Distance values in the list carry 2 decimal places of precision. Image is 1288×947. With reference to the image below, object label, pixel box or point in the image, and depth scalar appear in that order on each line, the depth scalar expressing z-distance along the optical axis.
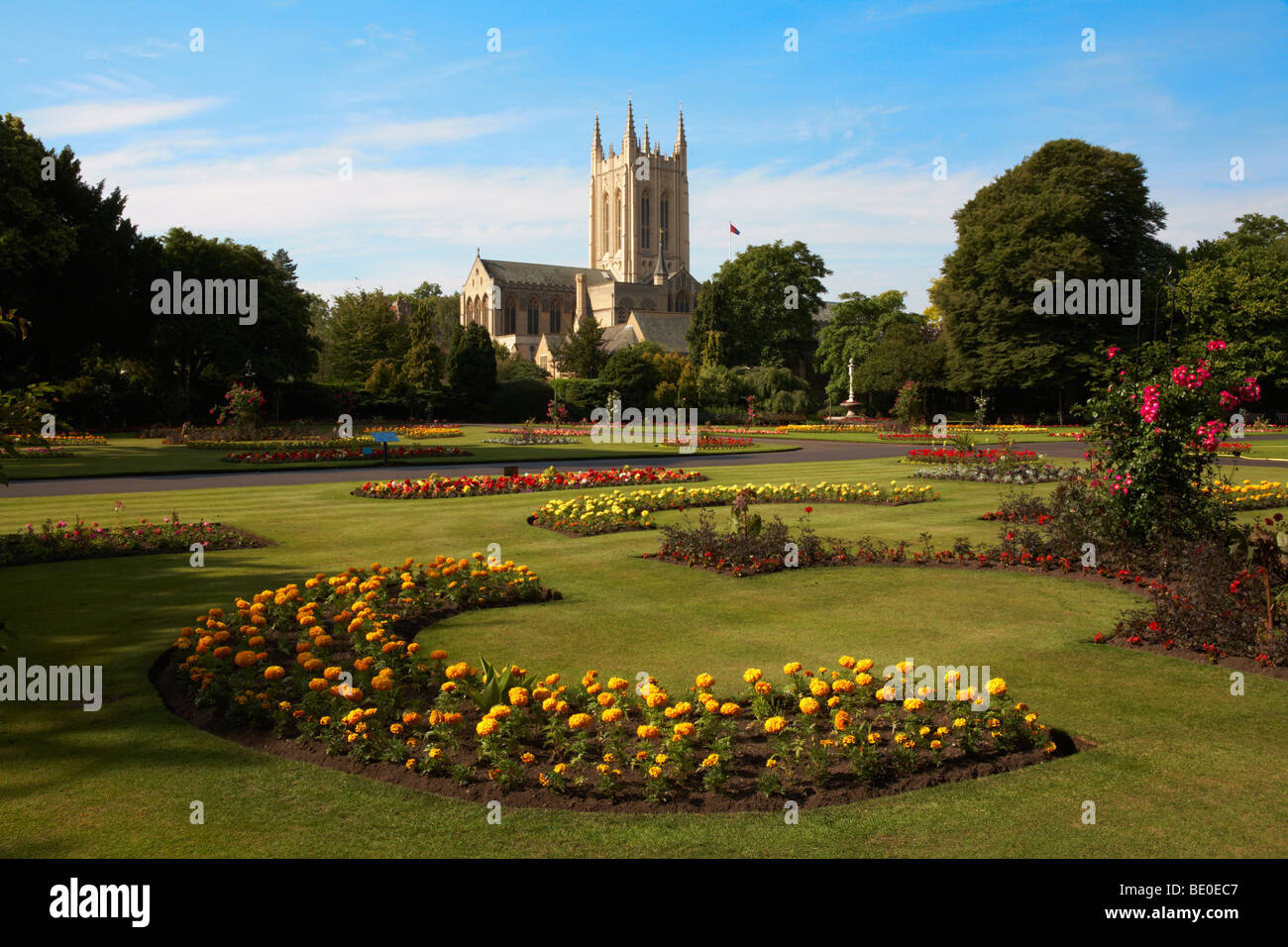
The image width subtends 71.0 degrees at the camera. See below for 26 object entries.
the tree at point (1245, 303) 52.47
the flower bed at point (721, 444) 33.25
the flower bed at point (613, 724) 4.82
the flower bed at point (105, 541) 11.23
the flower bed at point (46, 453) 27.91
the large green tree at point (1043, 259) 49.12
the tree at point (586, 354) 66.44
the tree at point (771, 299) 77.00
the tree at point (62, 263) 30.61
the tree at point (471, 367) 58.06
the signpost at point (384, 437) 24.03
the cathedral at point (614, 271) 115.31
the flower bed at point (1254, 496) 15.13
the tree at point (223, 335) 44.31
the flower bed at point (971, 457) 21.14
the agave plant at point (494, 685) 5.54
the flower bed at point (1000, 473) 20.16
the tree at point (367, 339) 67.50
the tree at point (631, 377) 56.41
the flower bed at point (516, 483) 17.94
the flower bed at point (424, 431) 39.81
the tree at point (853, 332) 70.81
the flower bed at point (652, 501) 13.77
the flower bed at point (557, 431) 41.44
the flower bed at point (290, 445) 28.78
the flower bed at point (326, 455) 25.36
